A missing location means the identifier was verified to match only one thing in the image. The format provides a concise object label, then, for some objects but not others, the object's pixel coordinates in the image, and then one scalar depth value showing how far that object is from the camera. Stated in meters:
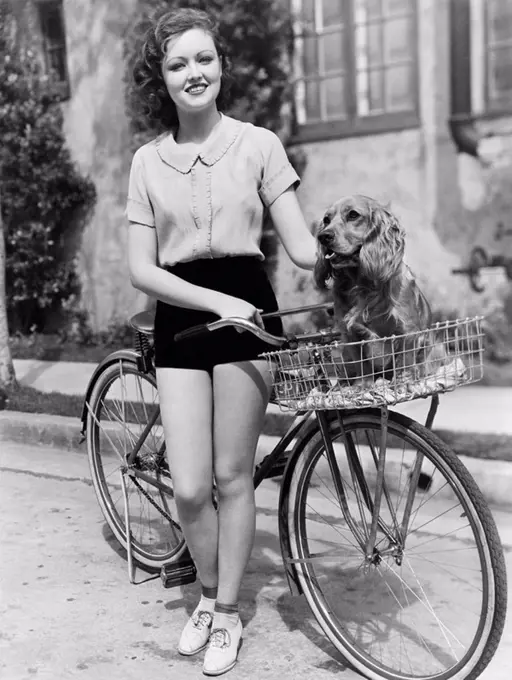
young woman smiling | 2.47
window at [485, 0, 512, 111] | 5.96
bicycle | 2.17
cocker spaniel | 2.14
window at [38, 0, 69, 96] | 7.54
